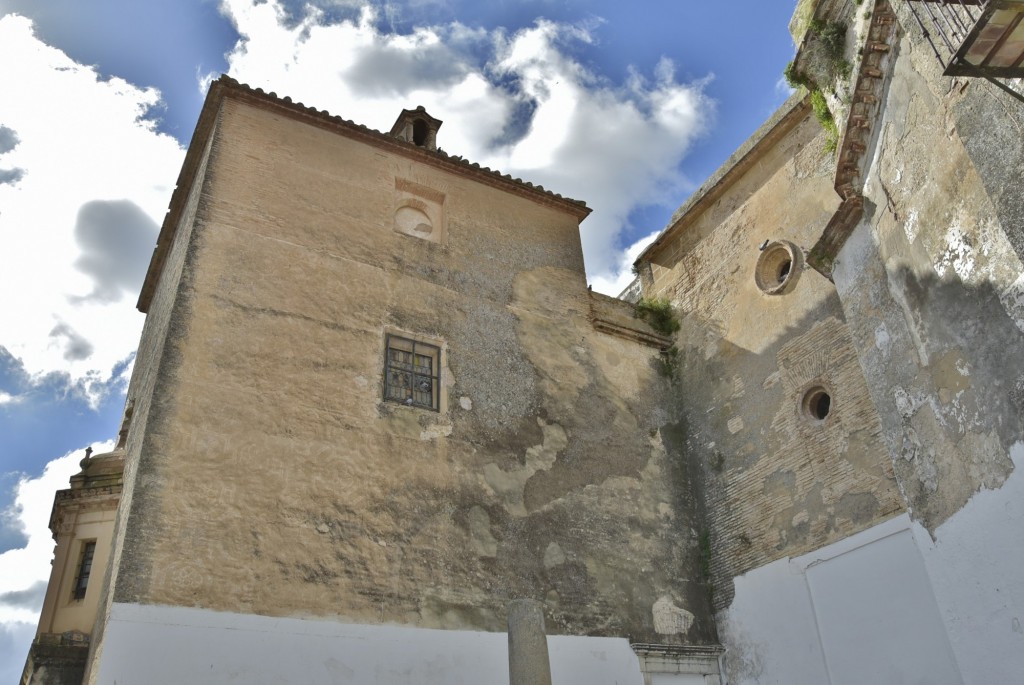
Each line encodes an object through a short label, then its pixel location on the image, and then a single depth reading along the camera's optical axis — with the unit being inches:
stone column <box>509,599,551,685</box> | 289.4
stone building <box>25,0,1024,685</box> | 257.8
